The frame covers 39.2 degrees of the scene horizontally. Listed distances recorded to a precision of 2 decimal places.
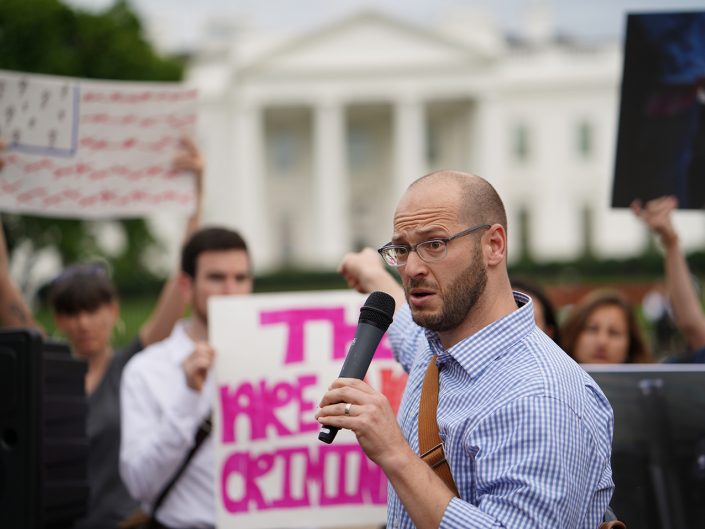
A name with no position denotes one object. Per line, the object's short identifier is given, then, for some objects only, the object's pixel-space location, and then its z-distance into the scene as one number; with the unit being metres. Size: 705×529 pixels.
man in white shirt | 3.17
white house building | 52.69
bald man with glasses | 1.85
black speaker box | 2.44
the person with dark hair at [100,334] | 3.78
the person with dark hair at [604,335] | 4.47
